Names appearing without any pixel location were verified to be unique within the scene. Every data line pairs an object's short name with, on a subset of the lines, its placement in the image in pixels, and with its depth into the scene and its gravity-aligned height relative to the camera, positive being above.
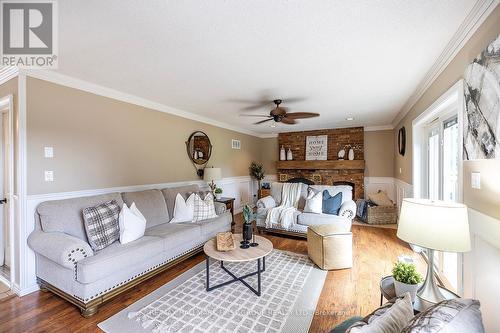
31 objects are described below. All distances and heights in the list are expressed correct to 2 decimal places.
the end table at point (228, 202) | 4.39 -0.70
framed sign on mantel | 6.39 +0.55
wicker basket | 4.77 -1.07
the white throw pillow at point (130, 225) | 2.38 -0.63
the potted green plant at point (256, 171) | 6.72 -0.13
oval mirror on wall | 4.38 +0.38
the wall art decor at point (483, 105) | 1.28 +0.38
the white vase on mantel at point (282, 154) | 6.87 +0.39
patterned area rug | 1.79 -1.28
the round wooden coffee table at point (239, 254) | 2.17 -0.88
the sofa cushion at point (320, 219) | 3.46 -0.86
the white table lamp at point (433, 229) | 1.20 -0.36
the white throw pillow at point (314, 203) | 3.76 -0.63
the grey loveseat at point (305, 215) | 3.56 -0.82
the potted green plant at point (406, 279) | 1.41 -0.75
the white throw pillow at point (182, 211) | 3.24 -0.64
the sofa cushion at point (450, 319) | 0.67 -0.49
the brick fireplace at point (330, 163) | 6.03 +0.08
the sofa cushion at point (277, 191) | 4.45 -0.50
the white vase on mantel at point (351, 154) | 6.04 +0.32
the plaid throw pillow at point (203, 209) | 3.32 -0.64
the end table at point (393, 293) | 1.29 -0.85
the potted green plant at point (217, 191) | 4.57 -0.49
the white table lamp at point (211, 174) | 4.33 -0.13
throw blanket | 3.80 -0.75
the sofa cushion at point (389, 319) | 0.77 -0.57
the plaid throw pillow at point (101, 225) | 2.20 -0.59
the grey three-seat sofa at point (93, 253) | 1.92 -0.84
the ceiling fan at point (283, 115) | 3.26 +0.77
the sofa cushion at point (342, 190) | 3.95 -0.44
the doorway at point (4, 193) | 2.63 -0.29
